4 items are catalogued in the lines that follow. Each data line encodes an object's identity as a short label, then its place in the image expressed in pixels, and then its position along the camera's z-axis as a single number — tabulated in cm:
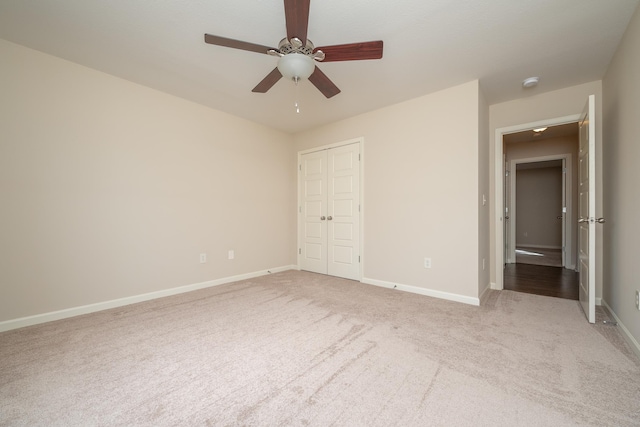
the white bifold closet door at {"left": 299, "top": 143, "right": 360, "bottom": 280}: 398
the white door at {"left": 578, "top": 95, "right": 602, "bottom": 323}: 229
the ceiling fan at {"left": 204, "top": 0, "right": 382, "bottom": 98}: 165
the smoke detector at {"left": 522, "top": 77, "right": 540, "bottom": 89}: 284
